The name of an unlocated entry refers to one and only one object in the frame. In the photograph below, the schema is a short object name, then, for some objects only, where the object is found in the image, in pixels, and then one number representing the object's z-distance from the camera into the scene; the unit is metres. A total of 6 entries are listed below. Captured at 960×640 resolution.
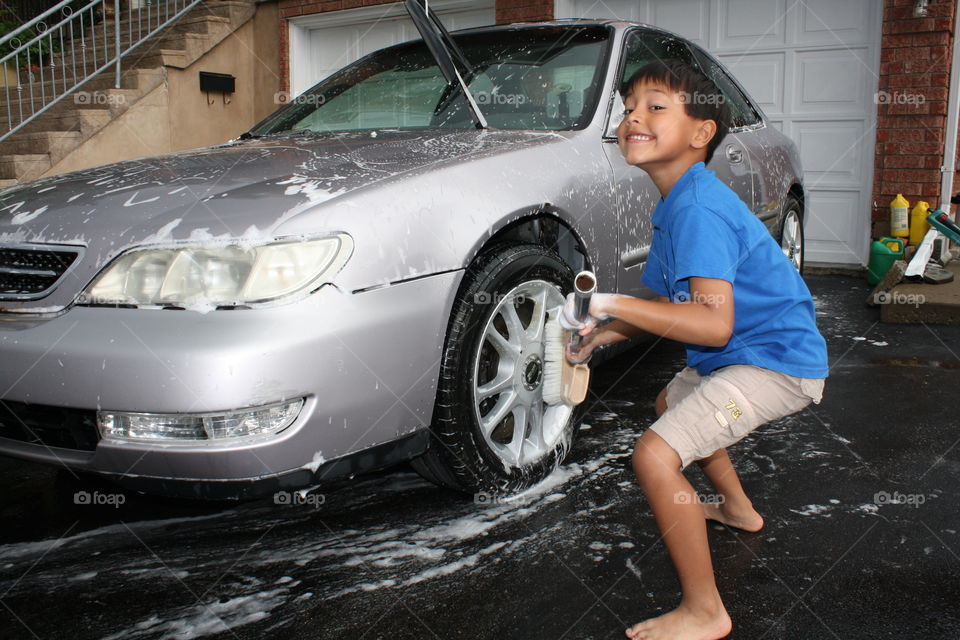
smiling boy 1.88
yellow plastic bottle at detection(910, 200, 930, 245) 6.33
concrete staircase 8.03
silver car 1.99
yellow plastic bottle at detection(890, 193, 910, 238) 6.42
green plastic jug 6.07
